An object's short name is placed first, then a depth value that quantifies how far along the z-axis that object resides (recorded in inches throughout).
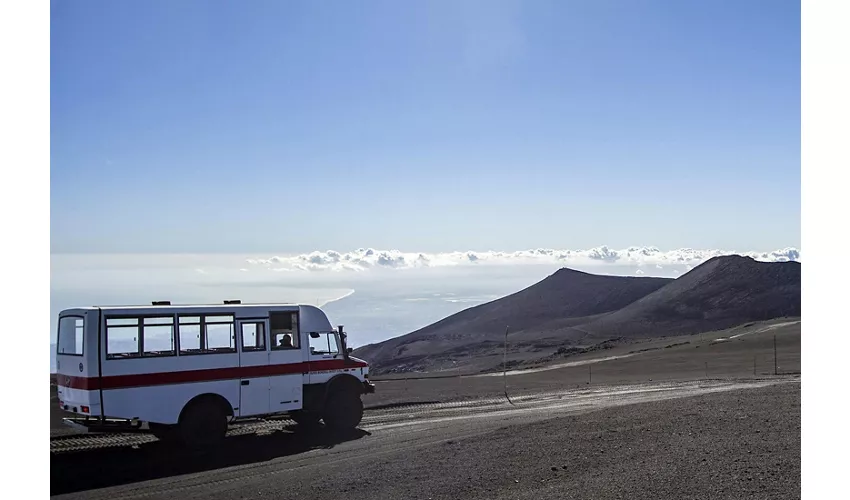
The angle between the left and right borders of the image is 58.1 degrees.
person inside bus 698.7
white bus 587.8
